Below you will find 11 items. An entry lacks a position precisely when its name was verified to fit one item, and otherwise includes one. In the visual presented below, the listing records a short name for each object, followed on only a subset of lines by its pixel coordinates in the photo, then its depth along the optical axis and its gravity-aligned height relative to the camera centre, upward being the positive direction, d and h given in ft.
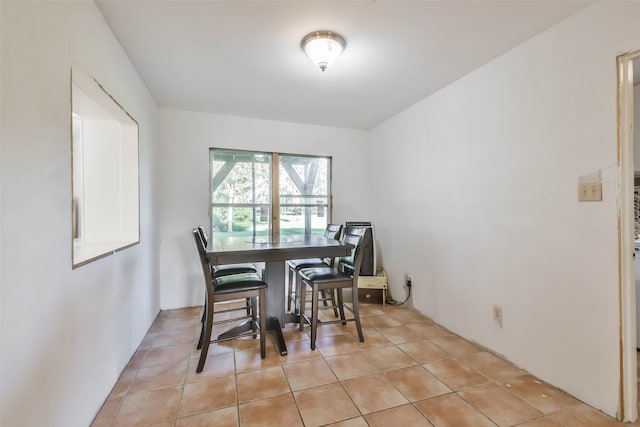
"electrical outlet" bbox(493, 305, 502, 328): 6.95 -2.55
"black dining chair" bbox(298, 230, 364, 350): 7.36 -1.89
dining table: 6.70 -1.01
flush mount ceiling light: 5.95 +3.72
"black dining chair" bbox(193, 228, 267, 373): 6.38 -1.86
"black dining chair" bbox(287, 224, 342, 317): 9.27 -1.71
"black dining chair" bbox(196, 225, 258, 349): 7.73 -1.70
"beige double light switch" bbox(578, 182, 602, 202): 5.07 +0.39
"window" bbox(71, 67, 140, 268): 6.42 +0.98
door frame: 4.77 -0.55
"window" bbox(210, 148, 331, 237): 11.46 +0.93
